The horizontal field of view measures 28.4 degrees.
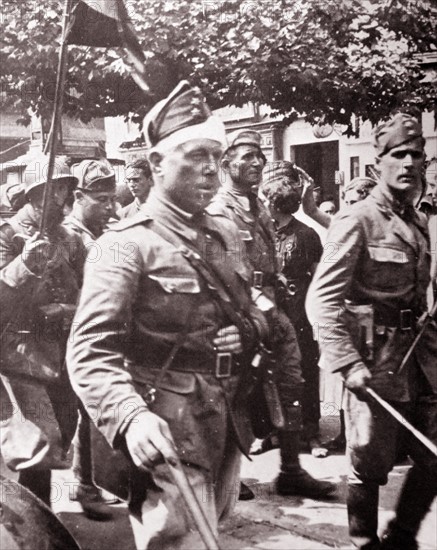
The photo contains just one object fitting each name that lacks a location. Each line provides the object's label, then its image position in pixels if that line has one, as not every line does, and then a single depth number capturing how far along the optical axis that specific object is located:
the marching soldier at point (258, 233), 3.47
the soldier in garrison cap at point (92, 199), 3.55
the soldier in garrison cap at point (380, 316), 3.58
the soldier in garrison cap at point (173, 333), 2.82
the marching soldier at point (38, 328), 3.45
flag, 3.25
